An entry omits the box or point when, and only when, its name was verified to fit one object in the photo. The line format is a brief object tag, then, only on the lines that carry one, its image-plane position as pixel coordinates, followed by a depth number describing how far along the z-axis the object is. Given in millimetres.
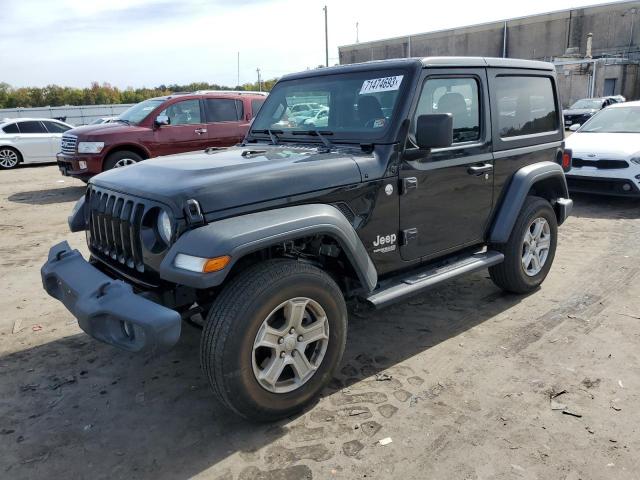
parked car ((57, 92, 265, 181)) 9672
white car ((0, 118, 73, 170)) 14930
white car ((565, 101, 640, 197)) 7718
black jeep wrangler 2666
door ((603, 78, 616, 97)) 40844
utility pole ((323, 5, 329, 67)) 45156
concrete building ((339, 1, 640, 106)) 39938
